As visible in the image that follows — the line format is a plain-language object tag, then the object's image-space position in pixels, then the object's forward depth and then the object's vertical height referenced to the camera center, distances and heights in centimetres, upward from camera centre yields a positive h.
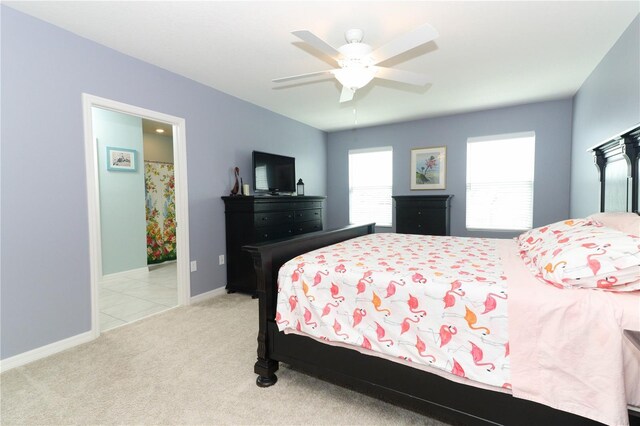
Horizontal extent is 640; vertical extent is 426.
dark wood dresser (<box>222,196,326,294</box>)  364 -36
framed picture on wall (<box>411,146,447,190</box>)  504 +51
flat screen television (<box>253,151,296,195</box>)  418 +38
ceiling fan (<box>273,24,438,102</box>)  182 +99
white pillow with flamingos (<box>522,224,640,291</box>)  118 -28
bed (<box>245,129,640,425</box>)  120 -83
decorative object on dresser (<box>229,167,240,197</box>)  389 +18
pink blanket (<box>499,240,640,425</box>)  110 -60
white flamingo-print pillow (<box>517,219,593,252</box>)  176 -24
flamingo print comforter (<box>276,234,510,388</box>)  130 -55
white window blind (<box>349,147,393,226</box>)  559 +24
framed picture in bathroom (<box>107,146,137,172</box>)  434 +61
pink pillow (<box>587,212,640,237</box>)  161 -16
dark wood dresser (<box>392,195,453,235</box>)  465 -27
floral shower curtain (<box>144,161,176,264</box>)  536 -21
